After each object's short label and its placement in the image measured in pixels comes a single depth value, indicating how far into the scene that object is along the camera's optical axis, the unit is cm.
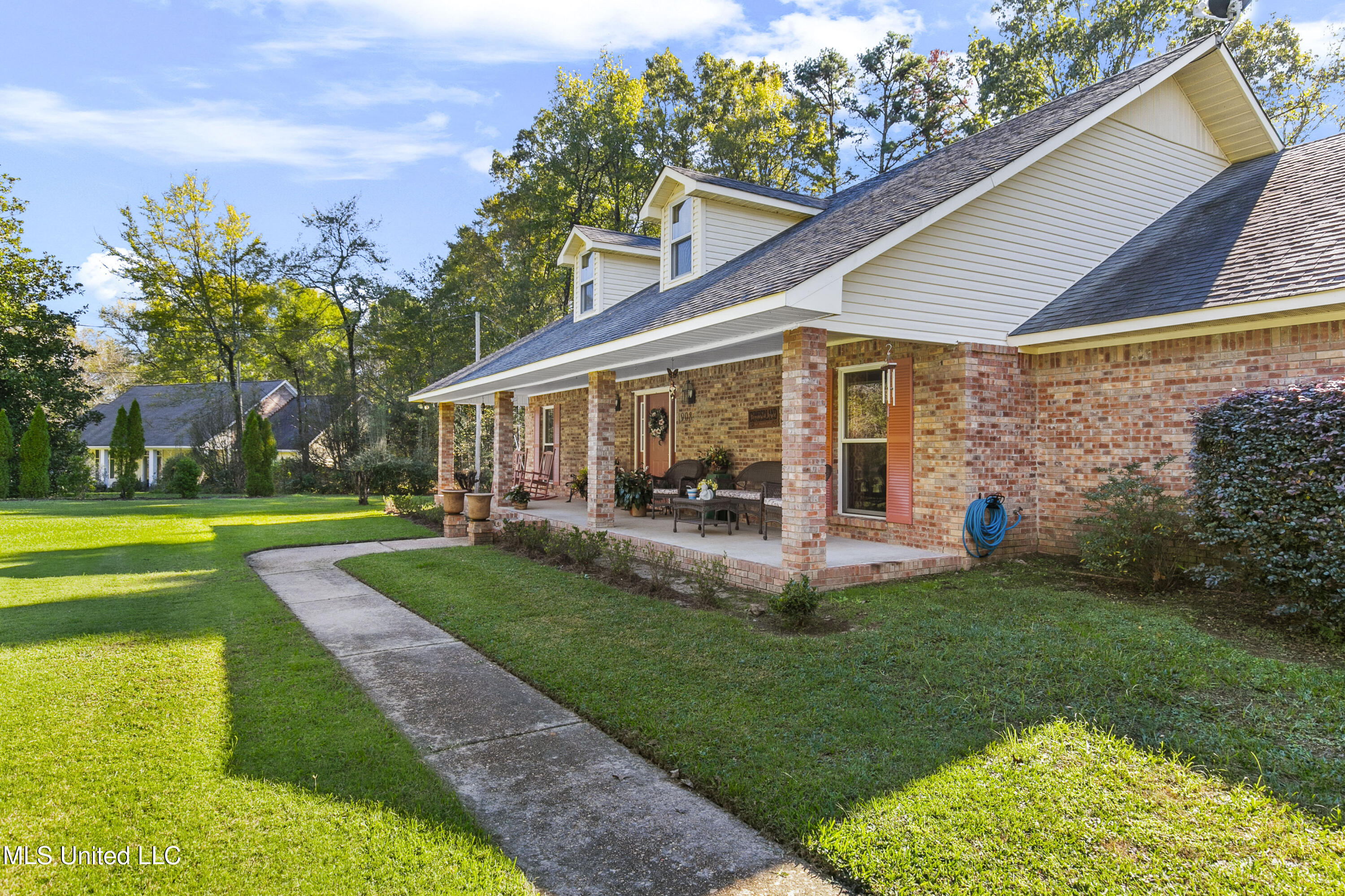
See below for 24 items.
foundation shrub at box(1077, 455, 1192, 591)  676
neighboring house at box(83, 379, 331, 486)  2953
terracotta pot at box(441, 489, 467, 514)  1258
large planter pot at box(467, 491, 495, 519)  1152
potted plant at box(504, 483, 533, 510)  1423
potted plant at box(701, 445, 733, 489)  1210
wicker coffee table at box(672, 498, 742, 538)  974
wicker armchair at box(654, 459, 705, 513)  1200
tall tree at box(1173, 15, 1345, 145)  2019
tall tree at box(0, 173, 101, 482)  2352
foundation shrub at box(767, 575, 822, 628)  588
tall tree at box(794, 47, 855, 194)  2594
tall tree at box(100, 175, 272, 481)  3016
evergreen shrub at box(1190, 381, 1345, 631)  496
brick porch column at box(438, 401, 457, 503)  1812
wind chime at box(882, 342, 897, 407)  859
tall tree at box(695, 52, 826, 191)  2559
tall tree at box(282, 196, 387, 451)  3175
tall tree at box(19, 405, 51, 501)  2200
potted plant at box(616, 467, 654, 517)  1277
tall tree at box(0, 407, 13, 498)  2153
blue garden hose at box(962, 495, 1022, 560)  793
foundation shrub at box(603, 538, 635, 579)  816
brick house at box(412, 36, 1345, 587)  685
